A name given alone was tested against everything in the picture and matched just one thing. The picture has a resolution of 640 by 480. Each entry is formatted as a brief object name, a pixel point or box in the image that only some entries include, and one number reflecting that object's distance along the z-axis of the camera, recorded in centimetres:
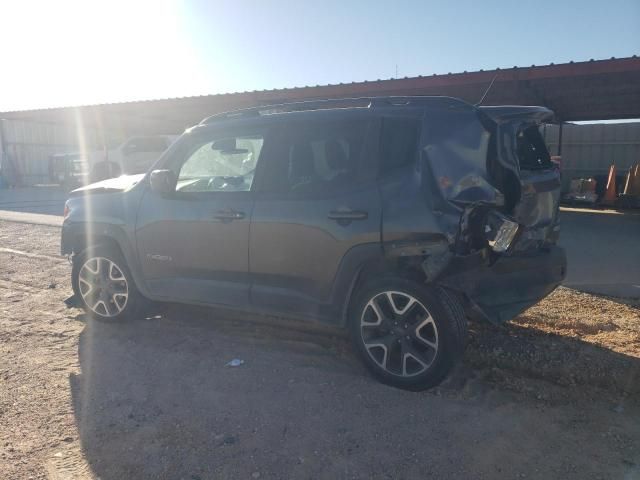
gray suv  373
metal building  1286
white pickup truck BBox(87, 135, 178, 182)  2158
